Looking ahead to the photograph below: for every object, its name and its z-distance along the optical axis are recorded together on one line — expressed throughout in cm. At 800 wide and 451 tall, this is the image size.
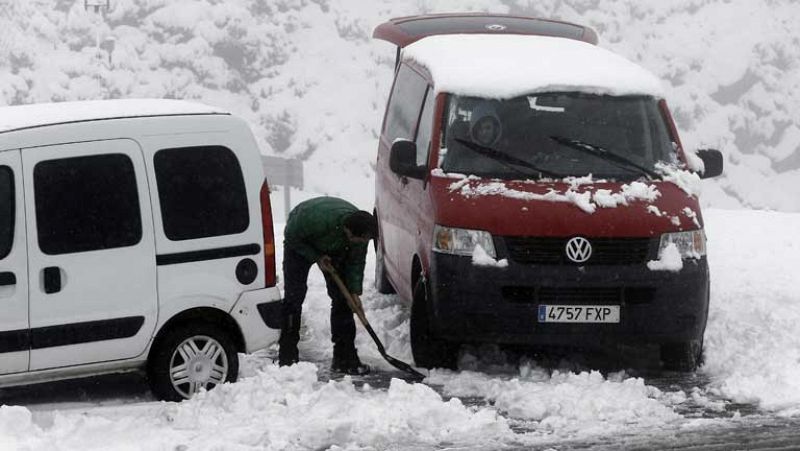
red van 1631
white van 1418
